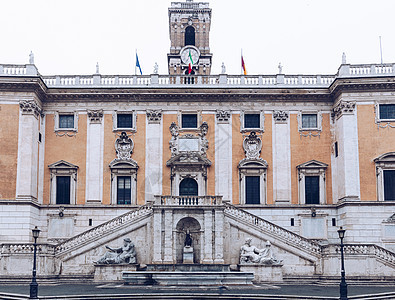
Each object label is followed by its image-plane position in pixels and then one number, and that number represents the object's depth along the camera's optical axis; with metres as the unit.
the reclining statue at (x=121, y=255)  36.94
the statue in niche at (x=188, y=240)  38.81
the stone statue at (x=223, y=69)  45.47
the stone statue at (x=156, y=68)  45.62
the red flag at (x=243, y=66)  48.17
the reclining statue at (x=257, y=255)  36.94
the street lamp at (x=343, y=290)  25.48
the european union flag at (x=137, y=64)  47.75
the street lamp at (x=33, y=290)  25.91
